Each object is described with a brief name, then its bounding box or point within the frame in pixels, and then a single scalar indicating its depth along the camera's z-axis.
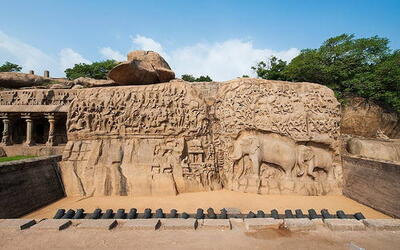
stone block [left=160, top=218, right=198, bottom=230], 3.87
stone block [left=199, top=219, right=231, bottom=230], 3.93
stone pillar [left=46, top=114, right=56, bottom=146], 11.98
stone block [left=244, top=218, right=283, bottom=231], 3.90
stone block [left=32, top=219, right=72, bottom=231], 3.81
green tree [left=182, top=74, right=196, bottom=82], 32.59
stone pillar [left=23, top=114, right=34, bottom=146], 12.17
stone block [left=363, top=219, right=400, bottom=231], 3.87
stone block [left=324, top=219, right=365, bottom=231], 3.86
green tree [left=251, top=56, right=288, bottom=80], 18.98
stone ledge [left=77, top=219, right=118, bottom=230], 3.82
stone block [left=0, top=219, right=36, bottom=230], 3.86
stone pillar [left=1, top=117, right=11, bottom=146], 12.09
